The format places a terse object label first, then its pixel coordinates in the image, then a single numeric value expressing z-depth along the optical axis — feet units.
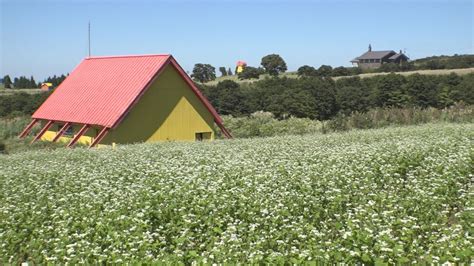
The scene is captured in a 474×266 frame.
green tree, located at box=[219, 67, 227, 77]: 395.75
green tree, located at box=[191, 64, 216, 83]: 334.65
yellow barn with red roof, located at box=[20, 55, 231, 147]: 102.22
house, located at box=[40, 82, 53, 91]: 284.61
